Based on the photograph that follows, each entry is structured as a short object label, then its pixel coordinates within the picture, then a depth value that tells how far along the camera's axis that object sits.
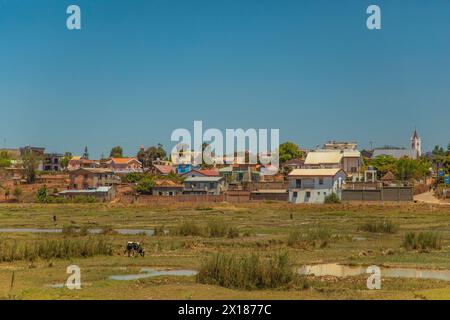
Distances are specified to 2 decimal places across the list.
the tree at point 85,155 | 152.48
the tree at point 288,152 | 122.06
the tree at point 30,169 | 99.56
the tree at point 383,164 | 106.49
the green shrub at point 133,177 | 96.03
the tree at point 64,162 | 138.88
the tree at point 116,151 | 169.46
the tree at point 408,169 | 100.50
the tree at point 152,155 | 130.12
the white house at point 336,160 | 89.31
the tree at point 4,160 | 123.54
